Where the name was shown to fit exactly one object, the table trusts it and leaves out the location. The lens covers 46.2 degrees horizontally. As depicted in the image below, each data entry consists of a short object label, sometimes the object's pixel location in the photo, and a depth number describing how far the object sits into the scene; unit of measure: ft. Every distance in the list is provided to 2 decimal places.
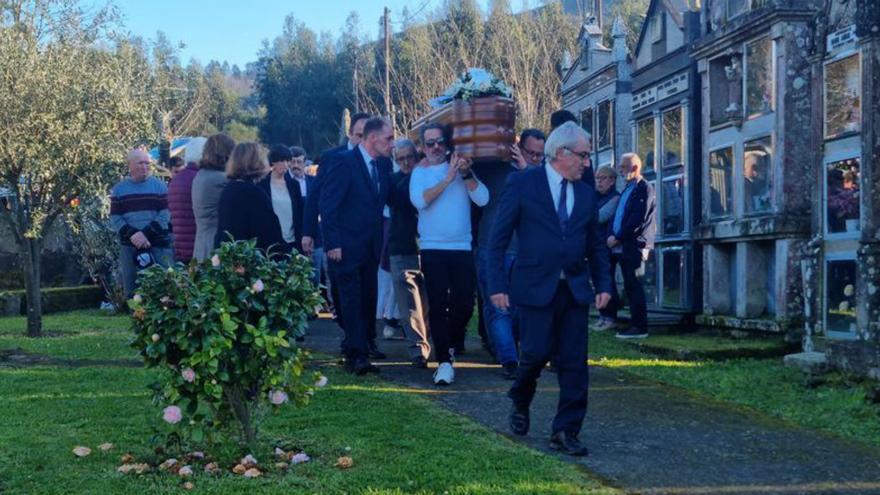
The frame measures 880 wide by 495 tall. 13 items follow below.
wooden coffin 26.48
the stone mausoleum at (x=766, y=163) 25.93
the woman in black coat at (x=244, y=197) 24.54
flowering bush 15.94
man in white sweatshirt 26.53
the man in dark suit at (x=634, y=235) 36.70
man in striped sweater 35.42
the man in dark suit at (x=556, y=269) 18.43
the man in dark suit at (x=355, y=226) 26.84
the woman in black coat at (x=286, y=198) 35.81
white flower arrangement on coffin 26.81
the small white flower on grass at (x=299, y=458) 16.75
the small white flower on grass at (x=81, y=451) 17.44
